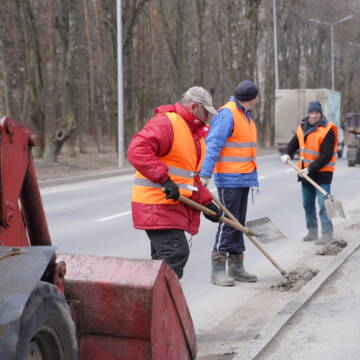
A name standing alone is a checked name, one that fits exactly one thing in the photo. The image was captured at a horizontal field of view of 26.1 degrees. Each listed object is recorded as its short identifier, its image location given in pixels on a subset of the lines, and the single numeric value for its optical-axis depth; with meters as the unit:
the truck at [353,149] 25.11
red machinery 3.20
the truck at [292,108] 33.47
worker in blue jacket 7.29
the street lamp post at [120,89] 25.95
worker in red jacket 5.10
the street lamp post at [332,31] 53.49
